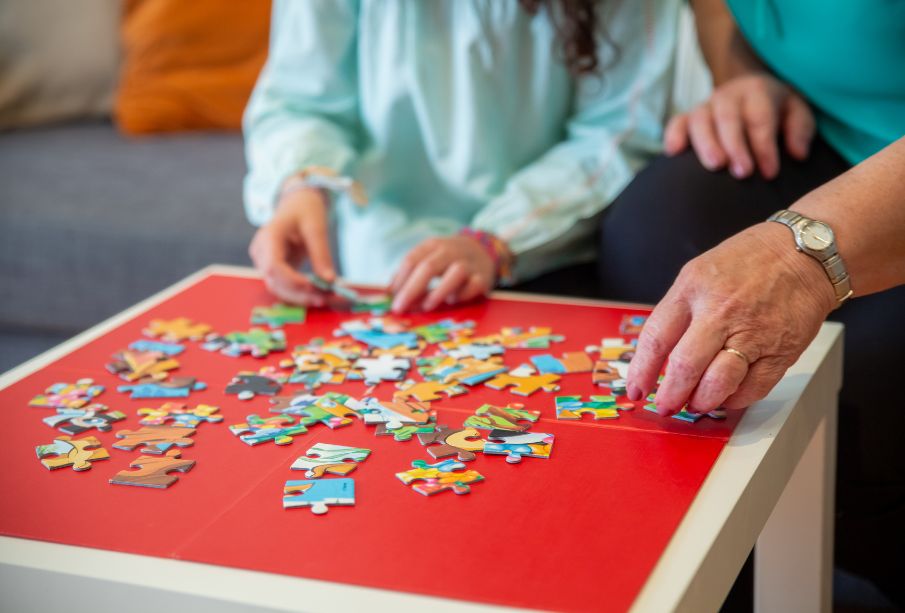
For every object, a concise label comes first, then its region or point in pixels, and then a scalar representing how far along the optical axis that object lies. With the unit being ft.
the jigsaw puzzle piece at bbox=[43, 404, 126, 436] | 2.72
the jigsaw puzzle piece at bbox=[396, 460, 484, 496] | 2.34
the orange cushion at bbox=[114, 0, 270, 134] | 7.22
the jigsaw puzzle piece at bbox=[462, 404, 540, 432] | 2.66
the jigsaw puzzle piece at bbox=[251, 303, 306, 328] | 3.60
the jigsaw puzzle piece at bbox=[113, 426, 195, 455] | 2.59
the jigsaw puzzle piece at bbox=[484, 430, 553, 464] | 2.51
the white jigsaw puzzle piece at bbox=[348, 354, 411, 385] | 3.03
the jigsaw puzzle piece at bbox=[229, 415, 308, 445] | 2.62
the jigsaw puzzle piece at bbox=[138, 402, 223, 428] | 2.74
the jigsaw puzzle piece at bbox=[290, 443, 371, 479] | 2.45
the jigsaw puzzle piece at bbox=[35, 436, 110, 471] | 2.52
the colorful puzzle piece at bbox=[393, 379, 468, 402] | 2.88
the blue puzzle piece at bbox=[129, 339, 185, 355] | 3.31
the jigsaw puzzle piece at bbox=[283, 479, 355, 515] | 2.28
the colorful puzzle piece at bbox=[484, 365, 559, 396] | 2.92
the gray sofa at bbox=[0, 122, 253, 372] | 6.05
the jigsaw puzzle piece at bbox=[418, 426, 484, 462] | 2.51
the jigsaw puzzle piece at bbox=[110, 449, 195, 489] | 2.41
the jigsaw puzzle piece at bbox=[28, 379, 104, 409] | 2.89
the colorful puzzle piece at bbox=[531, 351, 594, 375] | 3.07
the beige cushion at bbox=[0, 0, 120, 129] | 7.41
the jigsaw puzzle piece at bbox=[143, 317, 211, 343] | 3.44
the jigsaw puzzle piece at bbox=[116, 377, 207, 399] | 2.94
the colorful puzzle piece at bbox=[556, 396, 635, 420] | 2.74
